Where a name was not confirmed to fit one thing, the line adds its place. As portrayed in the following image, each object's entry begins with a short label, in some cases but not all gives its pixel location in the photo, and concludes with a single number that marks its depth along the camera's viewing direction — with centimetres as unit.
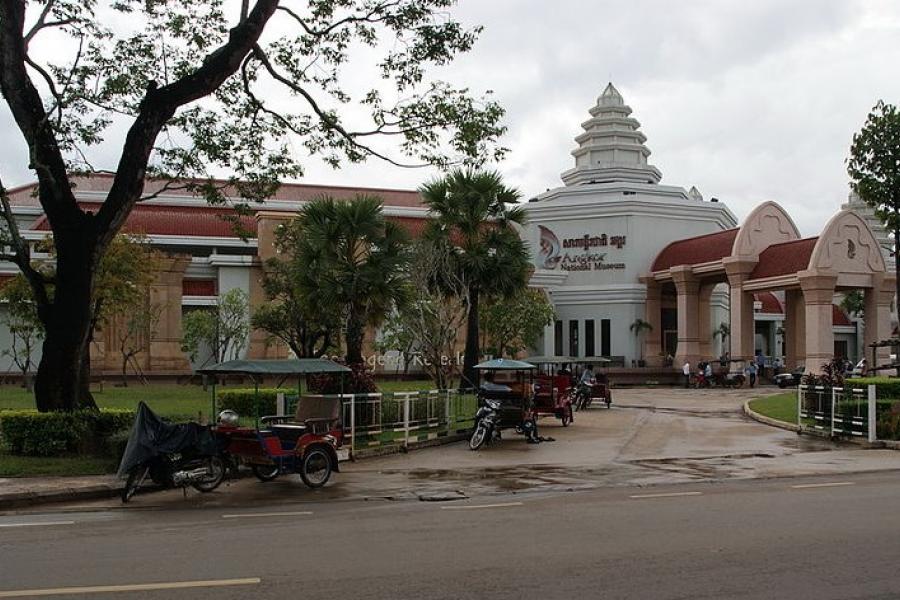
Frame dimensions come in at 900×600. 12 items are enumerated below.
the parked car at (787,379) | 4294
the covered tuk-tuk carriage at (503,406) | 1883
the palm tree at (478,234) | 2942
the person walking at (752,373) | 4554
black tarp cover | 1201
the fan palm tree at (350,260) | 2422
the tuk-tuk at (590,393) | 3106
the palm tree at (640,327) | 5381
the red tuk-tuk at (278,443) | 1327
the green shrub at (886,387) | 2081
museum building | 4381
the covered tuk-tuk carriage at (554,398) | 2427
